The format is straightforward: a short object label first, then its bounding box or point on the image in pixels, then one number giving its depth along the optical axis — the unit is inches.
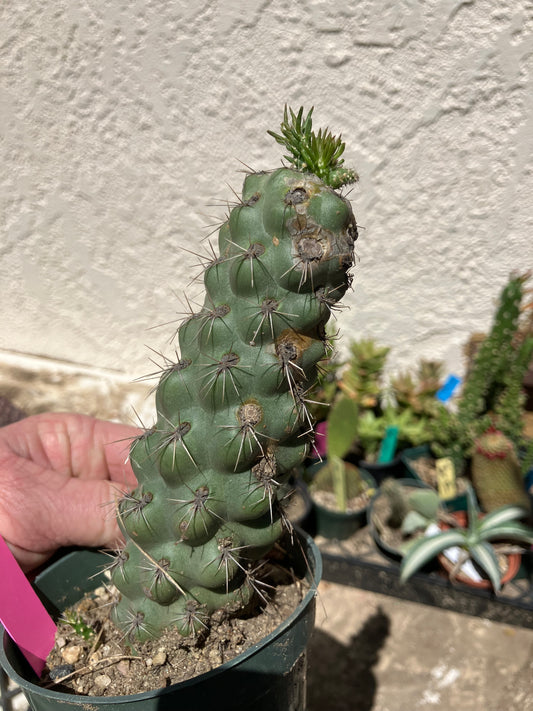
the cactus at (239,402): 6.5
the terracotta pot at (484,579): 18.1
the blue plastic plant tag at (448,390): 23.6
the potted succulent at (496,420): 19.8
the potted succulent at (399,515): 19.3
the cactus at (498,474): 19.8
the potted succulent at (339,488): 20.4
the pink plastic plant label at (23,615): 8.1
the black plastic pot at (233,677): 7.1
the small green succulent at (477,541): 17.2
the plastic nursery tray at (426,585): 18.0
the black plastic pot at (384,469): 22.9
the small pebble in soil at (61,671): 8.2
